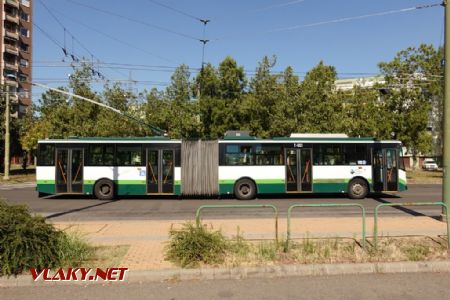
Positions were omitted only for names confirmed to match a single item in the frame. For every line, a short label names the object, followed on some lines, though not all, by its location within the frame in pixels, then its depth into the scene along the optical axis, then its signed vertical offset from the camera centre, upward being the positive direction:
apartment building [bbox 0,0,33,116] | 77.38 +21.77
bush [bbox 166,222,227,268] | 6.96 -1.58
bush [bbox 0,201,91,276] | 6.30 -1.45
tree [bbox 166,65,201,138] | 29.72 +3.45
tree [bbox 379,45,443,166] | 33.94 +5.51
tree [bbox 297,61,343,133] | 29.00 +3.60
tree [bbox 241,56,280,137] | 30.22 +3.72
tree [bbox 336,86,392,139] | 32.53 +3.76
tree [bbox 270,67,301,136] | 28.83 +3.13
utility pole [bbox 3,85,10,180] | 29.62 +0.39
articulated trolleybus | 18.30 -0.56
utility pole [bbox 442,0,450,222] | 10.61 +0.99
